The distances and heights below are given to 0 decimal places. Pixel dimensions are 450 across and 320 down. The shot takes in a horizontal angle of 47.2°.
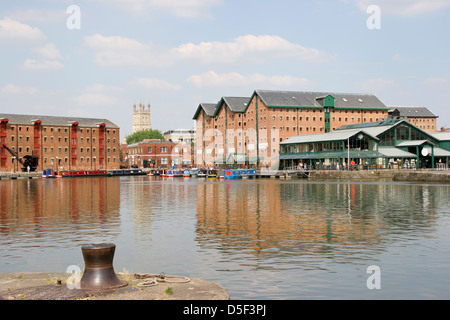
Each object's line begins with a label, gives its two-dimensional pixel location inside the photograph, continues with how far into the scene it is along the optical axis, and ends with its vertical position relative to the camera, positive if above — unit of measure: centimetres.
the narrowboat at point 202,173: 13825 -128
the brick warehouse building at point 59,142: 14650 +855
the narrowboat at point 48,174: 13644 -93
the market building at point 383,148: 10900 +389
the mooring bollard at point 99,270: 1348 -266
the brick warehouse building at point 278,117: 14475 +1467
